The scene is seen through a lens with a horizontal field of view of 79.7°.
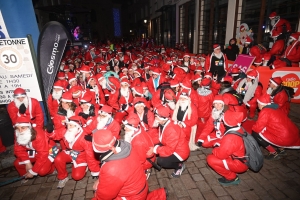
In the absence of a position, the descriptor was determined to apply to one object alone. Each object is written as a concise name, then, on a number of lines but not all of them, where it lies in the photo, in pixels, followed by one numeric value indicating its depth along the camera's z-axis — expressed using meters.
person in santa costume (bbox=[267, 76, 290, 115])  5.39
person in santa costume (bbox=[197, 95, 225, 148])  4.70
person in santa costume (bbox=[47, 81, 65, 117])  6.20
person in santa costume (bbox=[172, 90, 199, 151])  4.89
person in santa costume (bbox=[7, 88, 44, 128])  4.87
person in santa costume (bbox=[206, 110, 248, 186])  3.53
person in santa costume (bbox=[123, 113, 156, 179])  3.67
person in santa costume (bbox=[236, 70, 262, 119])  6.56
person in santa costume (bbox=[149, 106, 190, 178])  3.82
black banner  4.65
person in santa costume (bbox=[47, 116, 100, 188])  3.98
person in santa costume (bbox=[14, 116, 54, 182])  3.85
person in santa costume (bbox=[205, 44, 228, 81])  8.61
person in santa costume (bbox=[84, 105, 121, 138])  4.23
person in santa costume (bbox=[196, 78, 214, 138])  6.18
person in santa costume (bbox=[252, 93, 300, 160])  4.26
